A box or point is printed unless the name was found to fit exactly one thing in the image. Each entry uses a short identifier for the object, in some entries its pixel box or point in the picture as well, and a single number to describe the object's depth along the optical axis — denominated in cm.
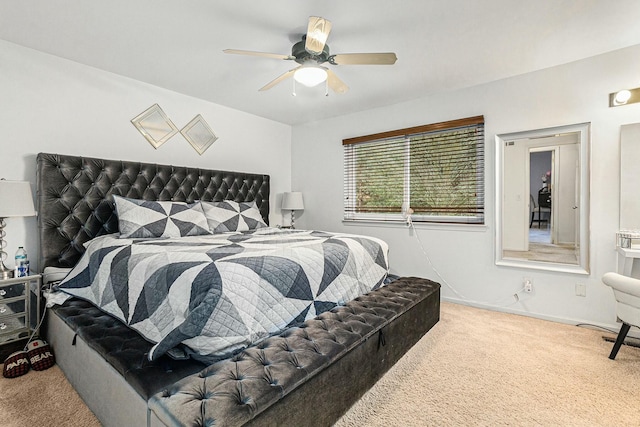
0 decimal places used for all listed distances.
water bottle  227
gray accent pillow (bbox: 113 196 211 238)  264
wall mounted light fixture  249
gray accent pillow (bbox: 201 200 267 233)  322
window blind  335
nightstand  214
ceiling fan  197
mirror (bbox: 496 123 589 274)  279
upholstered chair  199
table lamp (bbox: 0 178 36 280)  216
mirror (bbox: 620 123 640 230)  251
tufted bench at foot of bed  104
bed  116
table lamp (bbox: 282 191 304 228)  456
